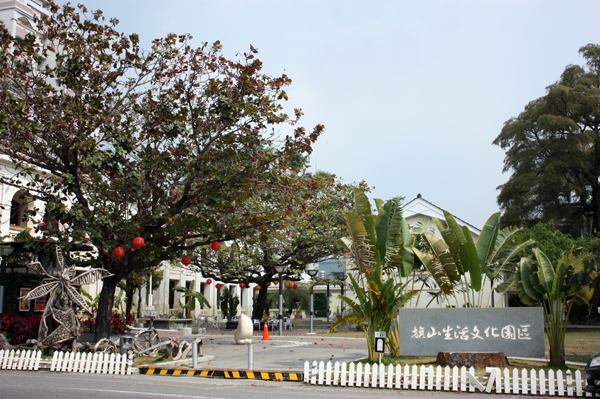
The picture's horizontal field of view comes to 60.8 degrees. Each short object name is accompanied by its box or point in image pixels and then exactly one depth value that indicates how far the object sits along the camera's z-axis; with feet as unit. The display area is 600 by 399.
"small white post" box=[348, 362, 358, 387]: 35.01
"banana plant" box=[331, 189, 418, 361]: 42.42
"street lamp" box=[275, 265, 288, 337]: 79.97
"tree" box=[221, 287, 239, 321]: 144.45
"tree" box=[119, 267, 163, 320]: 94.74
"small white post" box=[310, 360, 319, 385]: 35.68
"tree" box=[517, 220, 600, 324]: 104.17
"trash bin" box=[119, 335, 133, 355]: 46.39
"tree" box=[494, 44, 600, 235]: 120.06
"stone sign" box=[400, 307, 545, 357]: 39.34
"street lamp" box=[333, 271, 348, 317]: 119.96
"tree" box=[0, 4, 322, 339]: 46.24
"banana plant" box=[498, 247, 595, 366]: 41.11
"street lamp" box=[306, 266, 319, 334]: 85.40
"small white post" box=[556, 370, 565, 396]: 30.91
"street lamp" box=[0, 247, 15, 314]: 52.13
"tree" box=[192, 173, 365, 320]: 88.84
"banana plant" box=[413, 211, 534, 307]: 44.29
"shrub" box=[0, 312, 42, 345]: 53.93
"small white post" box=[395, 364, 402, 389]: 33.97
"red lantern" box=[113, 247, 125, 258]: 45.11
